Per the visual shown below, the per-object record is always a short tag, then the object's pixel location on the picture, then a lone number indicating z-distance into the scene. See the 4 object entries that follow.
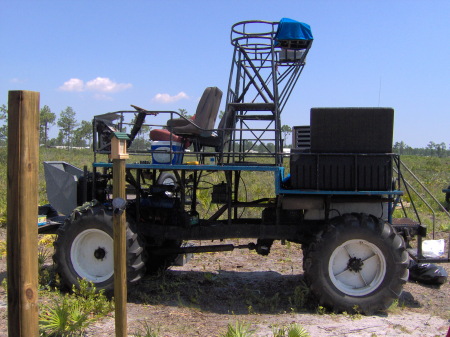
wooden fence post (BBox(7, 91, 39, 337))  3.16
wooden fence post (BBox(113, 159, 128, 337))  3.74
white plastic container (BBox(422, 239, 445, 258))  6.01
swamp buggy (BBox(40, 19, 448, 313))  5.68
